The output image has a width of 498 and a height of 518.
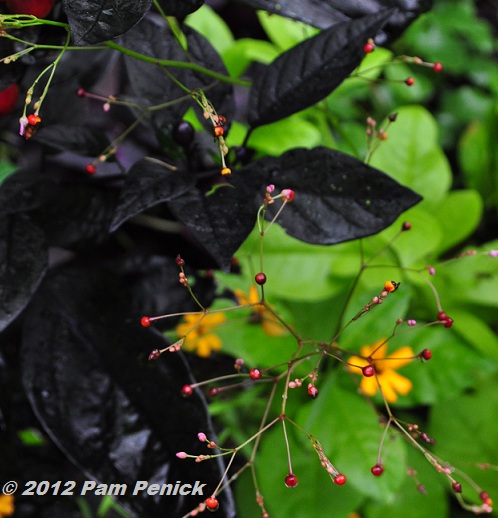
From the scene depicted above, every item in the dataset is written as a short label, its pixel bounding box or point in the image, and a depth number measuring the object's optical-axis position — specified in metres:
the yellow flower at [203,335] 0.70
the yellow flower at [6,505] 0.68
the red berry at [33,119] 0.55
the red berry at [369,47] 0.59
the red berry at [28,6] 0.58
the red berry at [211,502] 0.57
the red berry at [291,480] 0.57
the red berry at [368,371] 0.57
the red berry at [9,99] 0.64
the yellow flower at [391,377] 0.73
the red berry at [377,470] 0.58
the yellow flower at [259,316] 0.72
